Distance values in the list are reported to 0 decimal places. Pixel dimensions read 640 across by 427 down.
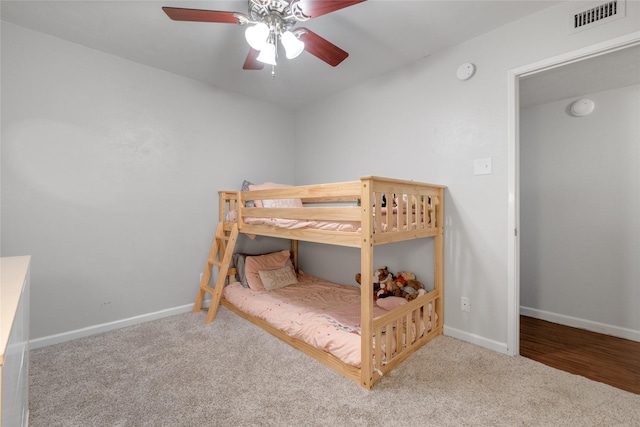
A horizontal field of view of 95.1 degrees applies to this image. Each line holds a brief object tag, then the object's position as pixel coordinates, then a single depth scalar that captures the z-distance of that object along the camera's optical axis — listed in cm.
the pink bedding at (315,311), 187
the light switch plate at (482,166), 212
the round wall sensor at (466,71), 218
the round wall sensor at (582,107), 254
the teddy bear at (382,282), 250
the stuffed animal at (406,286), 240
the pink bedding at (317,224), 193
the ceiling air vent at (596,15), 165
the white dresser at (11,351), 53
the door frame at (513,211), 200
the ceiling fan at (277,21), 146
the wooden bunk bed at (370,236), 168
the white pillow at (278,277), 296
